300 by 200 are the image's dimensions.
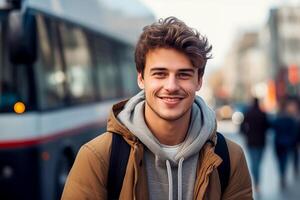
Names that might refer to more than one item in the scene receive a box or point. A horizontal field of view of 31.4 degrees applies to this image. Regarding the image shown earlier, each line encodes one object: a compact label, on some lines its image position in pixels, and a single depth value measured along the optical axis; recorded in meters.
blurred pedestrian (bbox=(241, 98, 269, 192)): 8.74
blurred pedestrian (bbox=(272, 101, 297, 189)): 8.99
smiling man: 1.93
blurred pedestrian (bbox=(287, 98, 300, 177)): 8.96
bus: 5.25
